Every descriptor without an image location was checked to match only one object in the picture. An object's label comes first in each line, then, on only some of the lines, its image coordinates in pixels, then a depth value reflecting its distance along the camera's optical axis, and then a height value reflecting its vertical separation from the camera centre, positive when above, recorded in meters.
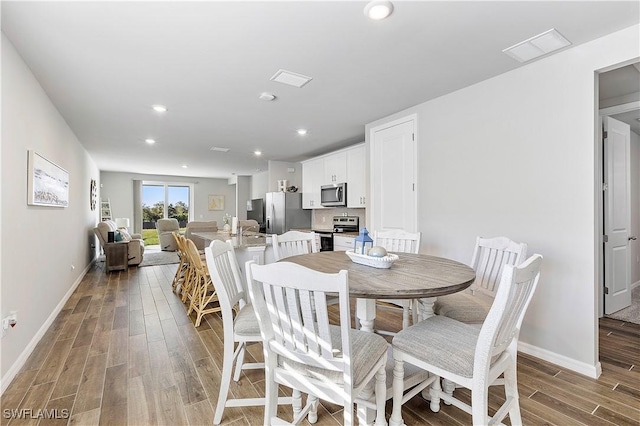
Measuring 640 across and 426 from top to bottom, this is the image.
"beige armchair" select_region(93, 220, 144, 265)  5.75 -0.60
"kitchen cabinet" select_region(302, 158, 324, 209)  5.79 +0.64
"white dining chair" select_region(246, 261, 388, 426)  1.15 -0.56
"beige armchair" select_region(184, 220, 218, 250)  6.97 -0.30
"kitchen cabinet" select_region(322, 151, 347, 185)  5.12 +0.81
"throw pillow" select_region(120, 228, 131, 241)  6.13 -0.44
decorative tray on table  1.85 -0.30
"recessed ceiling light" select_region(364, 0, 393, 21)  1.69 +1.19
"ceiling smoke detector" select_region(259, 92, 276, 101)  3.05 +1.22
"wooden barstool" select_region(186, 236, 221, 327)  3.19 -0.86
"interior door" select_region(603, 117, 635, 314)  3.24 -0.02
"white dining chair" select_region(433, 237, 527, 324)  1.90 -0.51
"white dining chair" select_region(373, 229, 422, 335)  2.79 -0.26
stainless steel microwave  5.08 +0.34
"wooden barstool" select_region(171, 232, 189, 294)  4.23 -0.96
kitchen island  3.50 -0.43
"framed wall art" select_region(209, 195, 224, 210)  10.84 +0.45
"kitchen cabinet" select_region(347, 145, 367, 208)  4.70 +0.60
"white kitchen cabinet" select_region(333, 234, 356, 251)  4.50 -0.43
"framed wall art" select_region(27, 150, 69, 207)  2.47 +0.31
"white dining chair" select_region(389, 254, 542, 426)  1.21 -0.63
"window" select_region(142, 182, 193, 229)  10.08 +0.43
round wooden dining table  1.41 -0.35
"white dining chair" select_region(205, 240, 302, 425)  1.67 -0.65
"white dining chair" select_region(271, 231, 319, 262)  2.66 -0.27
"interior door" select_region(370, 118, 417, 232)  3.48 +0.46
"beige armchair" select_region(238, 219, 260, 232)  5.94 -0.23
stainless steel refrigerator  6.29 +0.02
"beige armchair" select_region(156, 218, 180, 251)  8.42 -0.51
